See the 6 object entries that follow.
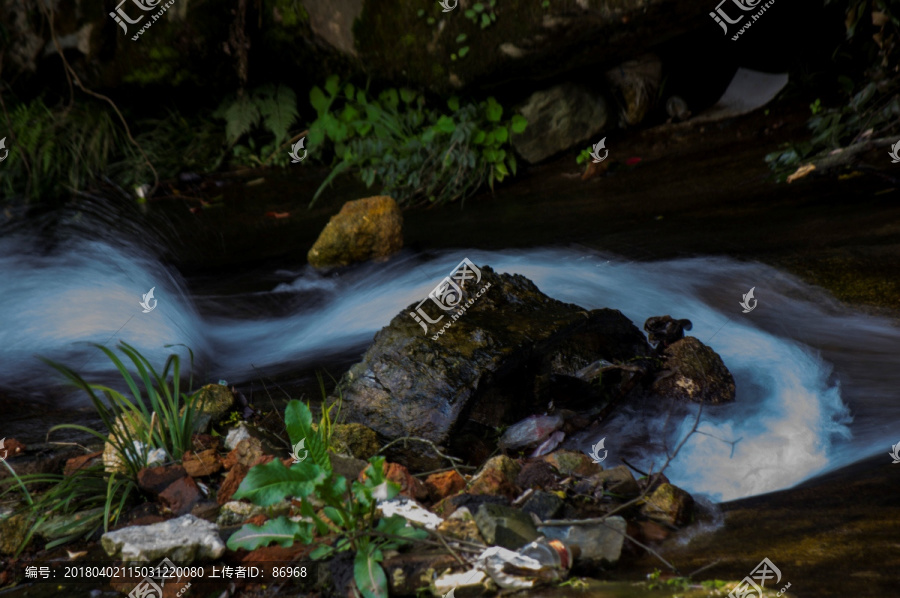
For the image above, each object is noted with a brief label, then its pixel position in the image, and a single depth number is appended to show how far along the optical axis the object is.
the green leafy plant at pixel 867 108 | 4.49
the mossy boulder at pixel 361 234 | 4.73
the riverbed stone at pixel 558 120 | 6.14
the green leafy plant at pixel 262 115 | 6.94
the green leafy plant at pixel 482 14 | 5.54
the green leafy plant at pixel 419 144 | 6.00
